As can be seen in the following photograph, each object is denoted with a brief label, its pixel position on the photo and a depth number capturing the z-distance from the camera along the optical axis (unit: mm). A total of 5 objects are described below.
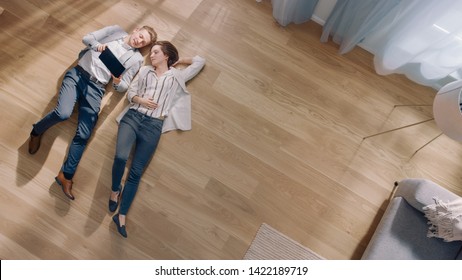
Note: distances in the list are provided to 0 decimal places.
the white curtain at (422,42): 1824
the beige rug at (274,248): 2014
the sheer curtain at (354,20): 1974
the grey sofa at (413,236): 1745
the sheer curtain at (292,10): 2207
